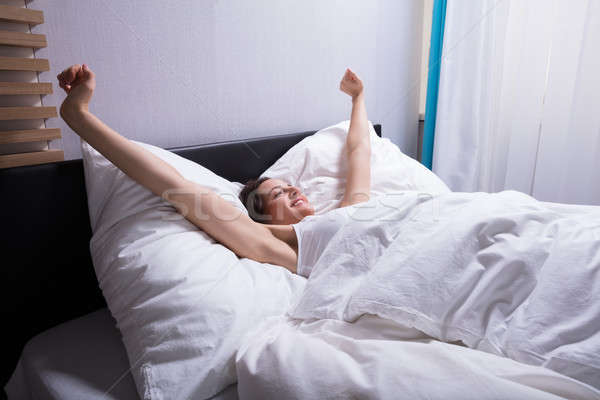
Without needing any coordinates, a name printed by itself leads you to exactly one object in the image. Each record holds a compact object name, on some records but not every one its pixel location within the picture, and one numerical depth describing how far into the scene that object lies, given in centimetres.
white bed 56
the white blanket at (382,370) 52
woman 93
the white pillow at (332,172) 140
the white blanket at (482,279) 62
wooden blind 87
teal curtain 224
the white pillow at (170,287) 70
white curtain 179
